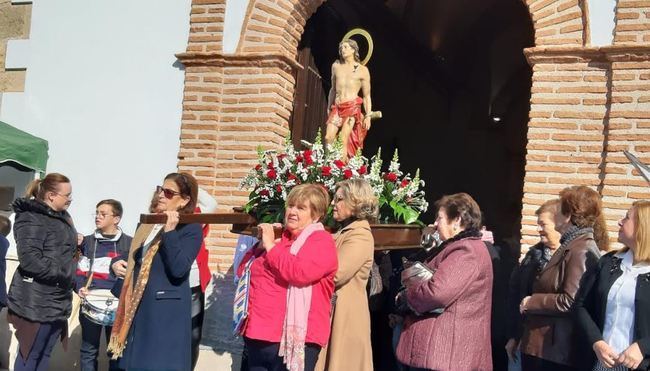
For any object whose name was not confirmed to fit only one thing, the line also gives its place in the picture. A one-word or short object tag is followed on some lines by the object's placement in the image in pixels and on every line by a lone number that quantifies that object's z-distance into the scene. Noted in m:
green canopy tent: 7.04
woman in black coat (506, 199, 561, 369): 4.91
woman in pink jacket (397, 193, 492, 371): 4.23
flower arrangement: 5.34
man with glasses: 6.03
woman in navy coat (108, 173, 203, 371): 4.42
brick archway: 5.98
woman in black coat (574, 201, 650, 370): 3.77
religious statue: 6.59
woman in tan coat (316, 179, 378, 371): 4.28
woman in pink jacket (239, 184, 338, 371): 3.85
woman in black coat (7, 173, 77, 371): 5.23
